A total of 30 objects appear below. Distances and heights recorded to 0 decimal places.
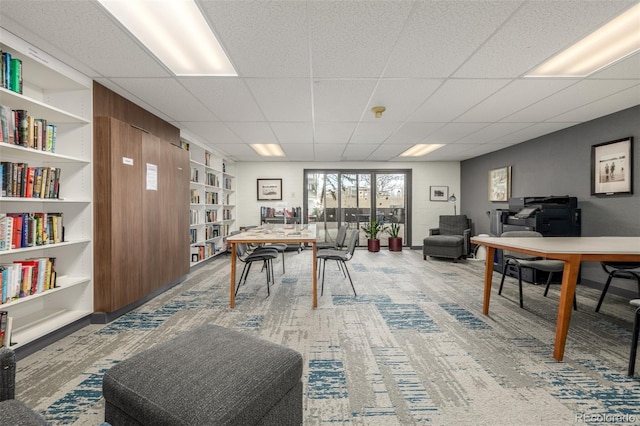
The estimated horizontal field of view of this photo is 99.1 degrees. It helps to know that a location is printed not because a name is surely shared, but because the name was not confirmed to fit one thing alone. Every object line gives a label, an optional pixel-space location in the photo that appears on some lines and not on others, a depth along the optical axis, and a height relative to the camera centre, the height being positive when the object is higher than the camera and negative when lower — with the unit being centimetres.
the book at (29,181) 222 +23
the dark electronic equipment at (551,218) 418 -14
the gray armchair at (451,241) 585 -68
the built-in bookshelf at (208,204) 523 +12
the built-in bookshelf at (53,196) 217 +11
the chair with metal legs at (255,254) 357 -62
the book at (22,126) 215 +65
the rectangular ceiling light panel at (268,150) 576 +135
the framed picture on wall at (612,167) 356 +59
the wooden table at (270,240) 309 -35
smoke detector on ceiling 354 +131
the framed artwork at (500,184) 584 +57
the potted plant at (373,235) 718 -68
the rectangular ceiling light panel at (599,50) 205 +138
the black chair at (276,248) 417 -63
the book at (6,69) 205 +106
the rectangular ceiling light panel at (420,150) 580 +137
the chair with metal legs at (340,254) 363 -62
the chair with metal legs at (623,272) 269 -65
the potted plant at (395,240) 727 -83
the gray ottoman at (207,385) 98 -70
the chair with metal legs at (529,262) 301 -62
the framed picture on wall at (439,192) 773 +49
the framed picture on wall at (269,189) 771 +57
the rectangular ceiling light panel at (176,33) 184 +137
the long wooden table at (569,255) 201 -34
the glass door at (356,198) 781 +33
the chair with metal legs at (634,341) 177 -87
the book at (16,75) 211 +105
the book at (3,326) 198 -85
